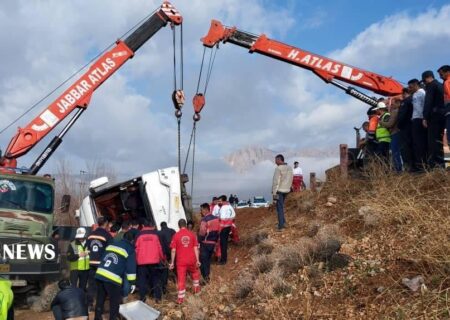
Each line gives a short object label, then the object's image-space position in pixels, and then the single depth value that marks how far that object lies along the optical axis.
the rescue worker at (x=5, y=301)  4.96
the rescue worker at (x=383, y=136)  10.73
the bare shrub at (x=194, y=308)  7.38
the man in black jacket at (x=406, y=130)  9.91
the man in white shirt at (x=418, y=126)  9.52
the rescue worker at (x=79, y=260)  10.03
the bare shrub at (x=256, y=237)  11.54
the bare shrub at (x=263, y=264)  8.48
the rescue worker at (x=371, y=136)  11.43
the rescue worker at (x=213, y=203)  13.28
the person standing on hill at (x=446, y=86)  8.41
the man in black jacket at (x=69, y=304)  6.16
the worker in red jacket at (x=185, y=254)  9.25
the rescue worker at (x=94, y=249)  9.62
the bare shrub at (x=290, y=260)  7.70
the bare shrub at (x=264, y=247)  10.21
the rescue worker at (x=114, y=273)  8.12
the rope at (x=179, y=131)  13.59
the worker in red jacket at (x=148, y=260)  9.61
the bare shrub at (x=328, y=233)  8.02
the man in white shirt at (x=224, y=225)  11.65
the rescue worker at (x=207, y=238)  10.67
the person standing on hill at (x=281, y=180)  11.33
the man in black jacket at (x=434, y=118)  8.88
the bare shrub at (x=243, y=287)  7.70
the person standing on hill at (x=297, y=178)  18.08
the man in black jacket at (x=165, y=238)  10.65
